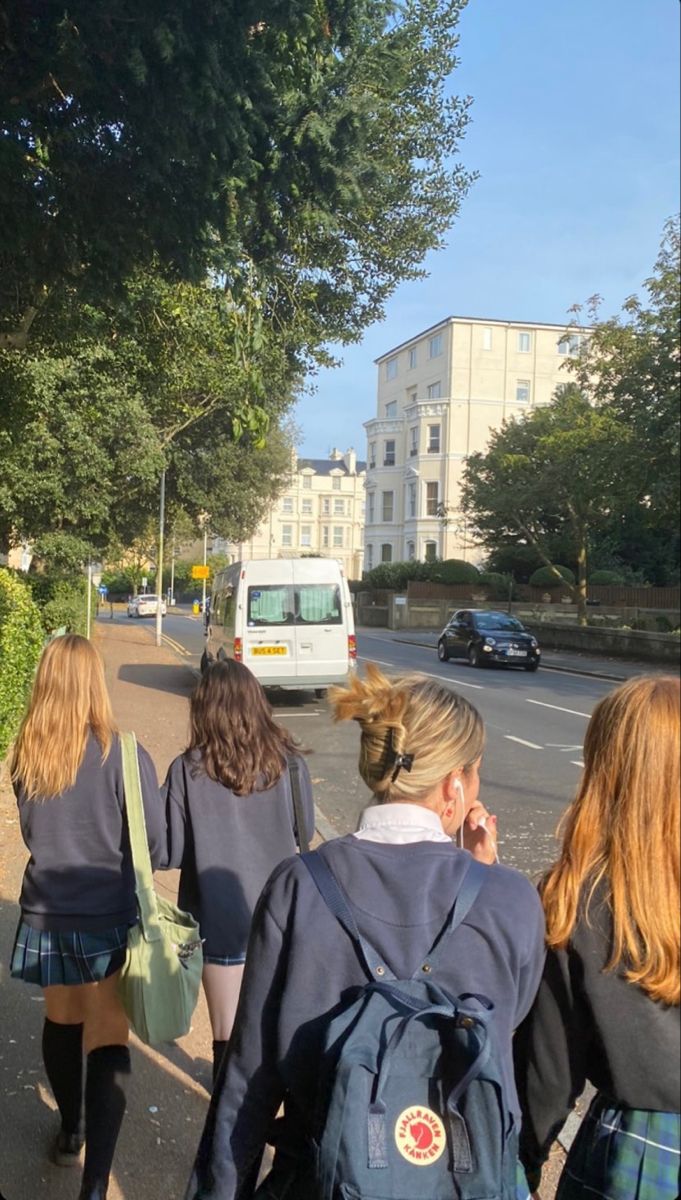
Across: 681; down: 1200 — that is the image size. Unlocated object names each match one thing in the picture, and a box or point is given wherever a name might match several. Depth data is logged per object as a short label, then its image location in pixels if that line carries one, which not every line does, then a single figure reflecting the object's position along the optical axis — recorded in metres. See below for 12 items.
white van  16.42
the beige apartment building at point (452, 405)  69.25
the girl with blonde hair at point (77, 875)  3.07
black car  25.59
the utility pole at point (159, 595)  32.28
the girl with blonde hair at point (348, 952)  1.70
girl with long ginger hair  1.76
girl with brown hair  3.36
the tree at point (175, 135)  5.40
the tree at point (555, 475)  27.92
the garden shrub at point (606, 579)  47.06
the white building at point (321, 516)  107.19
